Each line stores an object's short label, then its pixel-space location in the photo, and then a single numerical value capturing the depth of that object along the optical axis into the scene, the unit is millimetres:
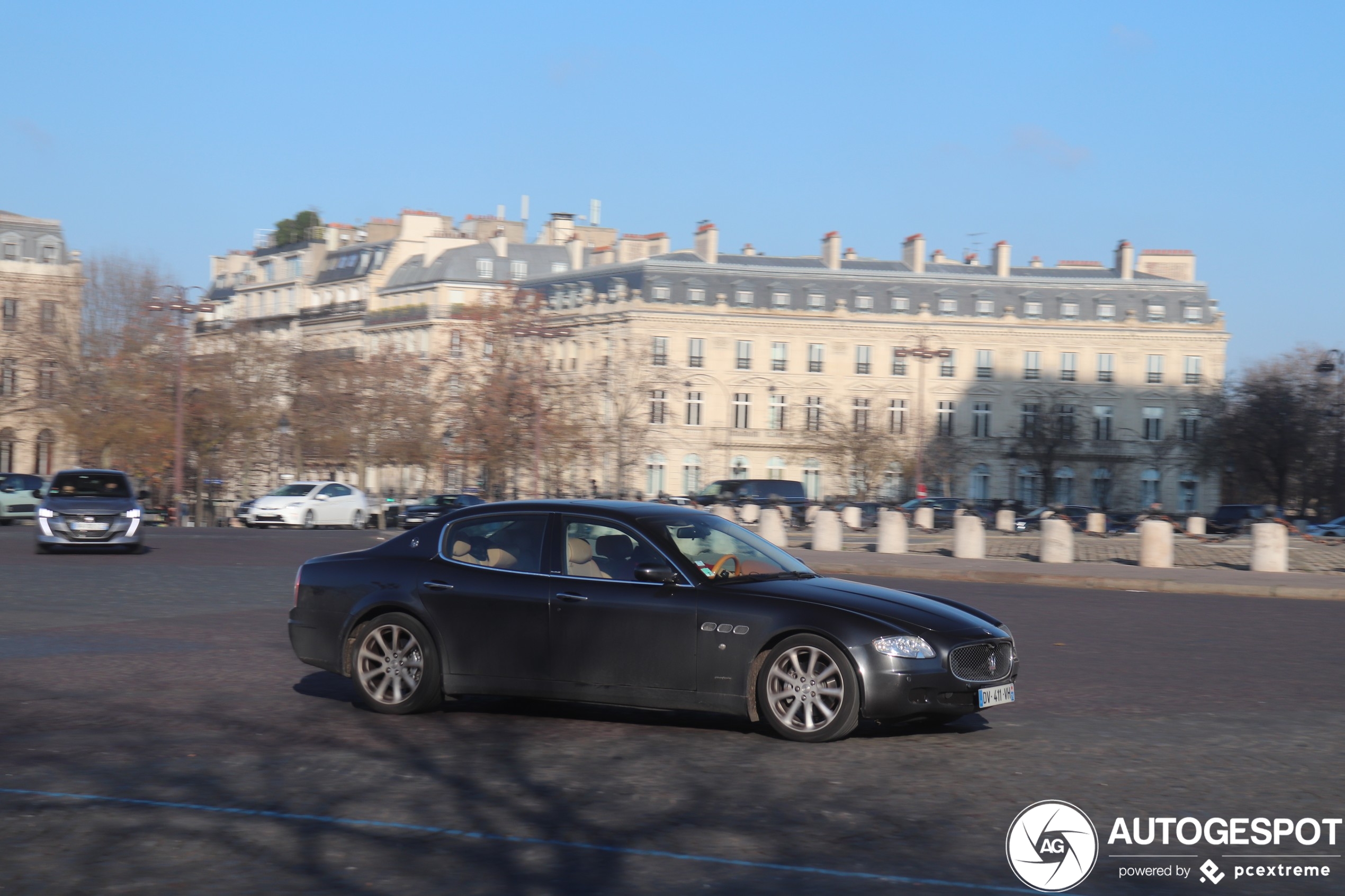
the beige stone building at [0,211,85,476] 76625
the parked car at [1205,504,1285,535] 58969
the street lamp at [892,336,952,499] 72875
